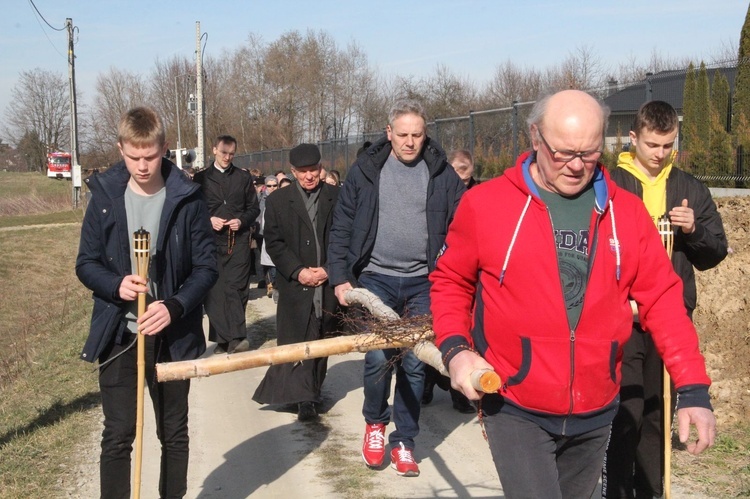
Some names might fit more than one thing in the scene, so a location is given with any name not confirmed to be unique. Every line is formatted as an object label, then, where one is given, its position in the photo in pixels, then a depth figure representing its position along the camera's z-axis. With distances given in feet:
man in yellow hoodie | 15.57
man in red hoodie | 10.20
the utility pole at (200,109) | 104.47
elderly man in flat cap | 23.93
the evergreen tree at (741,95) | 38.81
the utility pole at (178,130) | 199.25
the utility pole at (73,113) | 120.75
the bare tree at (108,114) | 196.34
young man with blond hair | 14.37
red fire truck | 255.95
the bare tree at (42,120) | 284.20
